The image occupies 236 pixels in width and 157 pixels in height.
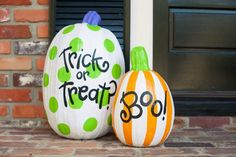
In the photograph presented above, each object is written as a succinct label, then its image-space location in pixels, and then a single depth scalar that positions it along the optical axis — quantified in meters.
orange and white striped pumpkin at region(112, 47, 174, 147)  2.13
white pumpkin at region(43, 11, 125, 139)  2.22
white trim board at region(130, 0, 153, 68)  2.53
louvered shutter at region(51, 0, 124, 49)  2.47
